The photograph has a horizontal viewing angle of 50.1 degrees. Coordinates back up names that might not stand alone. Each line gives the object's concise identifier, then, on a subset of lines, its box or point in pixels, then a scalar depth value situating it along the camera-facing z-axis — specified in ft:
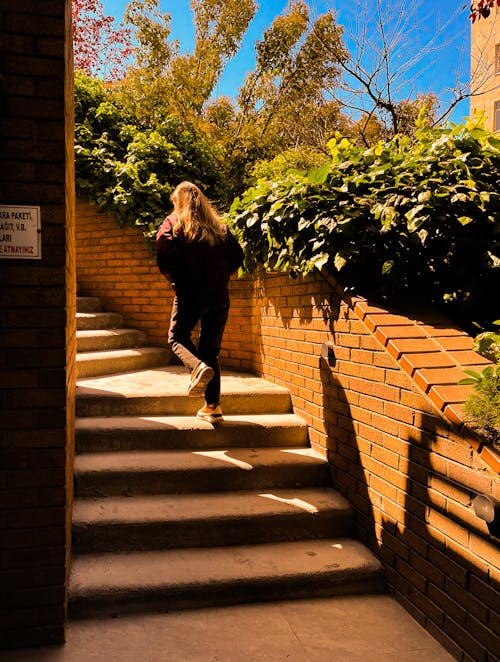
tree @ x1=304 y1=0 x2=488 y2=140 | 29.55
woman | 12.02
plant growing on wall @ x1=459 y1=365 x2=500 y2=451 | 7.16
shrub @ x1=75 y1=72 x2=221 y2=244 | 20.32
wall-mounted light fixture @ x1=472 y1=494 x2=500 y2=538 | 6.72
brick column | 7.37
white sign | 7.41
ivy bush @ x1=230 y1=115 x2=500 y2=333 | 10.62
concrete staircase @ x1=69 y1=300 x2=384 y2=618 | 9.00
